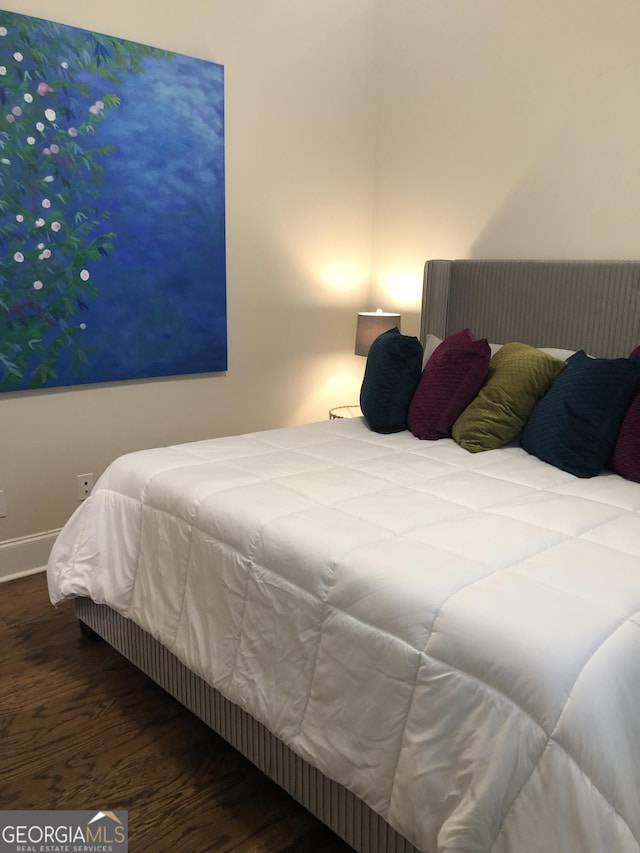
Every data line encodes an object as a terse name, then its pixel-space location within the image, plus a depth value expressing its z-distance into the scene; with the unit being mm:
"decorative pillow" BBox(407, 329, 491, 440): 2650
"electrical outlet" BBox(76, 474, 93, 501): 3119
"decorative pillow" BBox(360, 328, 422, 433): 2775
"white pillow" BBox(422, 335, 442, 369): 3142
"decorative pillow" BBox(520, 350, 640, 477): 2213
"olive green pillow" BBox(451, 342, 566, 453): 2502
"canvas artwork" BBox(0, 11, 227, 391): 2711
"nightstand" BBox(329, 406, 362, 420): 3860
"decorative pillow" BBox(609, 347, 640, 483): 2152
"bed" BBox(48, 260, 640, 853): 1149
